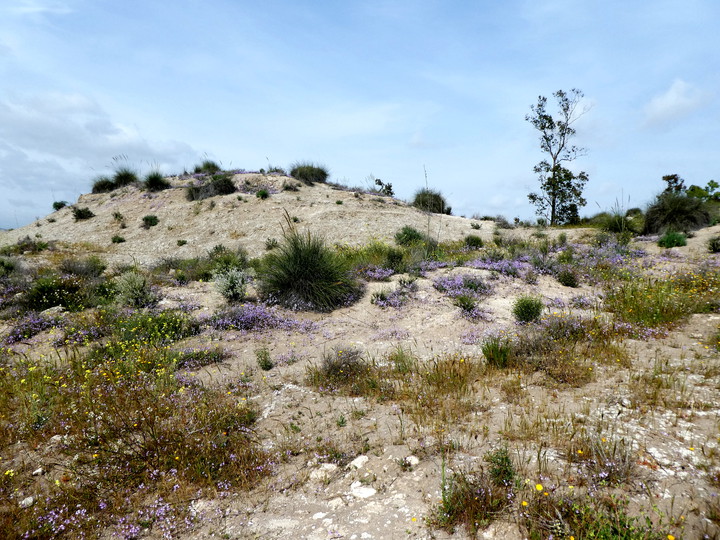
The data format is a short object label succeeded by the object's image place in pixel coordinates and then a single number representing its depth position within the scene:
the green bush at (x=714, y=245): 14.01
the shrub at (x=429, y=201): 25.48
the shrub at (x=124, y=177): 29.50
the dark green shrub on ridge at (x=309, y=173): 26.61
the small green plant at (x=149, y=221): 22.53
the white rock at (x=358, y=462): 3.79
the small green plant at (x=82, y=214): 25.00
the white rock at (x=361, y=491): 3.38
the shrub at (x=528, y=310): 8.22
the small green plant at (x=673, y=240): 15.09
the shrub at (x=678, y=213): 17.72
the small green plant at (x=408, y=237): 16.67
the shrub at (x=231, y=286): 9.89
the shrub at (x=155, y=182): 26.67
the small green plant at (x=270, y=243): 15.77
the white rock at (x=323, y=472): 3.71
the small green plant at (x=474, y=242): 16.91
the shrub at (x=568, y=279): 11.27
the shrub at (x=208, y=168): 29.16
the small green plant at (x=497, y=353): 5.94
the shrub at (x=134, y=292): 9.63
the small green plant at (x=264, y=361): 6.51
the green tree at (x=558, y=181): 25.66
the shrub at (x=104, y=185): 29.80
